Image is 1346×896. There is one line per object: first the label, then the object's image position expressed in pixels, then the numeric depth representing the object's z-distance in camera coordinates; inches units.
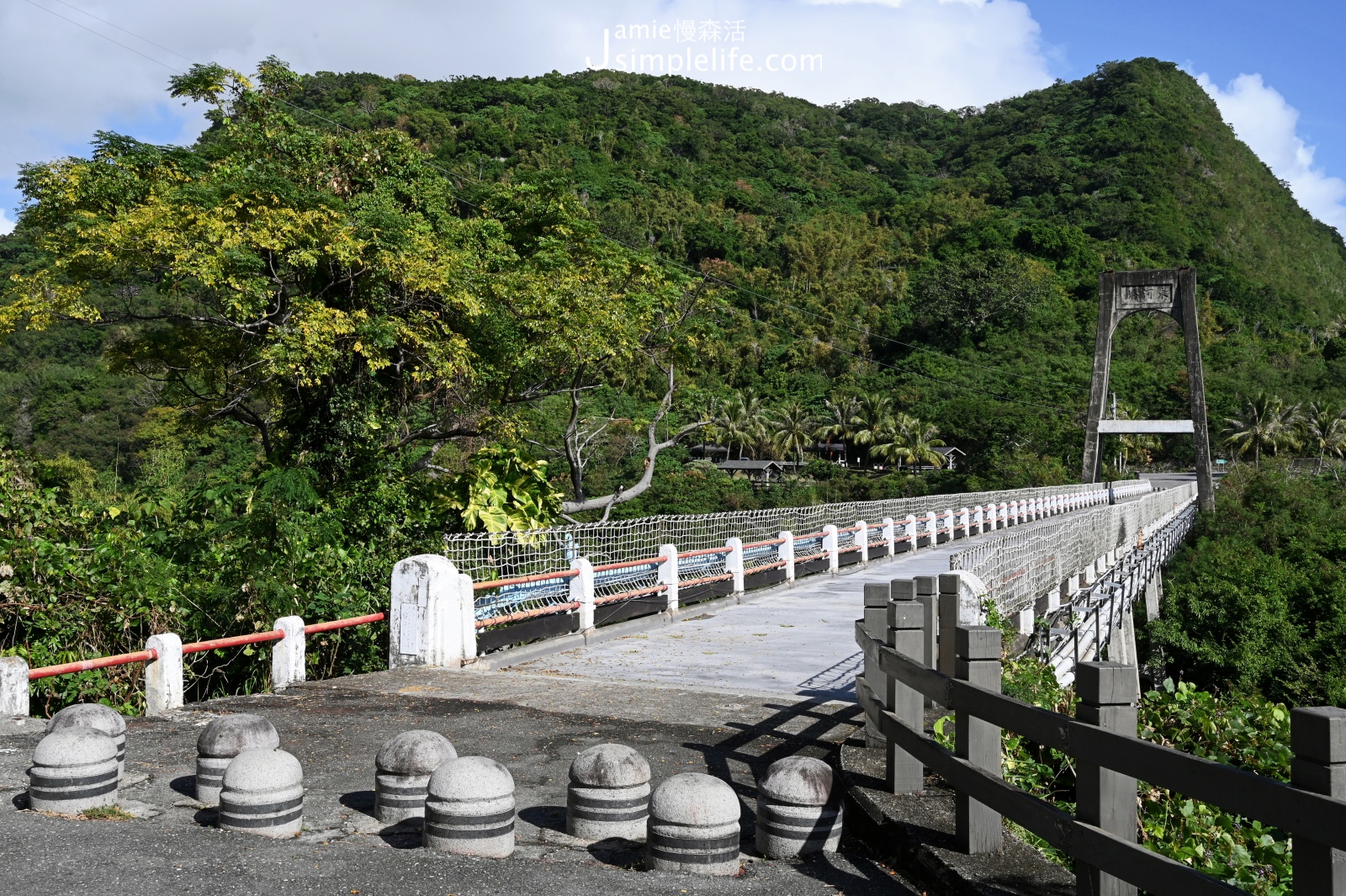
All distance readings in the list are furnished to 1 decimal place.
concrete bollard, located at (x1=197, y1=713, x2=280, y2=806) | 217.6
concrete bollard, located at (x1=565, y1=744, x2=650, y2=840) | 196.9
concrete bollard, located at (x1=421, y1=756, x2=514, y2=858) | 184.7
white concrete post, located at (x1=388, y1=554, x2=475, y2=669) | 398.0
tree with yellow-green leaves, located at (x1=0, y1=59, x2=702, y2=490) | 625.6
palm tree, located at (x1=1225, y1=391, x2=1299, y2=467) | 3422.7
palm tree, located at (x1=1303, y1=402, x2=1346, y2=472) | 3437.5
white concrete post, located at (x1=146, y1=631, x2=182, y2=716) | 318.0
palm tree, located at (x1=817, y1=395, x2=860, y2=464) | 3449.8
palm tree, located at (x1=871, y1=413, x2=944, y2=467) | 3189.0
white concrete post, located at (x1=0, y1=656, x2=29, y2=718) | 293.3
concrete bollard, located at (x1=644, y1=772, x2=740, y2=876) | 179.2
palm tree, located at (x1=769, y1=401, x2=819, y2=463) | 3503.9
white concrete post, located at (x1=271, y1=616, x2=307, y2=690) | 359.6
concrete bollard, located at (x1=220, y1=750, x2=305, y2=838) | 194.1
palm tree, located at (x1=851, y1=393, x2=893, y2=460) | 3336.6
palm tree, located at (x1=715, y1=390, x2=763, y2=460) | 3464.6
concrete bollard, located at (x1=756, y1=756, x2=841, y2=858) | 191.8
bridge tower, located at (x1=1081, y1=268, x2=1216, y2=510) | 2136.3
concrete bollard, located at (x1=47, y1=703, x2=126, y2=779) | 228.8
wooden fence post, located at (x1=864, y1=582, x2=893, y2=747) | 236.2
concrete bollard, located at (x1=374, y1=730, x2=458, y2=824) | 205.6
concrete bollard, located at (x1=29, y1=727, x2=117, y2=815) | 204.8
